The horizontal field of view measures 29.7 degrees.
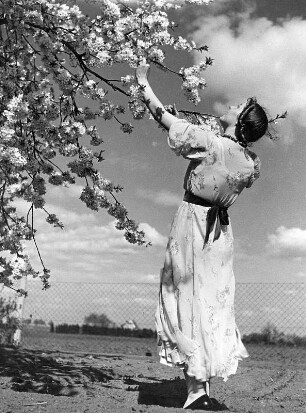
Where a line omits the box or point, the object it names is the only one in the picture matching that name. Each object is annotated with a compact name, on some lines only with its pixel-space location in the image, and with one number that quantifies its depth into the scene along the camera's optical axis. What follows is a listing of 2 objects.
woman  3.68
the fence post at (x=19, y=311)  10.10
